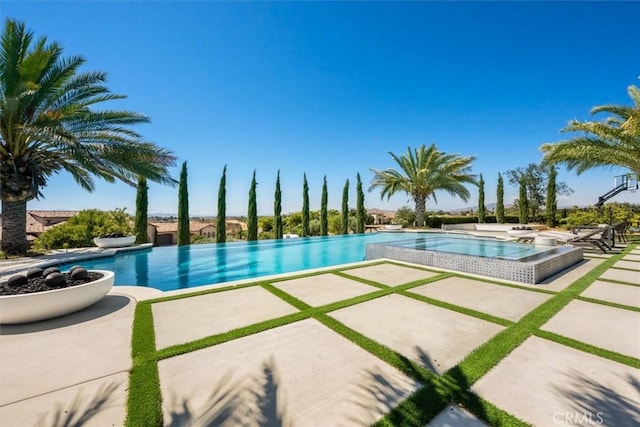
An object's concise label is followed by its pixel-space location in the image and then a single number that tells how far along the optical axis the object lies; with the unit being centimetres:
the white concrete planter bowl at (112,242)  1136
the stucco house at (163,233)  2922
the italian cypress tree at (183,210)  1695
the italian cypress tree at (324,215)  2308
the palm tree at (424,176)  2103
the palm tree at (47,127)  725
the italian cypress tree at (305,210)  2264
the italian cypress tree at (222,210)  1834
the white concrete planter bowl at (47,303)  344
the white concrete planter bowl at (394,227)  2353
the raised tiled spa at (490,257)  612
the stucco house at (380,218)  4386
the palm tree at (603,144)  895
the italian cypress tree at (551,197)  2302
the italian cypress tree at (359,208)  2427
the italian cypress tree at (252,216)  1958
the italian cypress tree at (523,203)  2525
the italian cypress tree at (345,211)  2411
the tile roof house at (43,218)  2617
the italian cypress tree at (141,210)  1517
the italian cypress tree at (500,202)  2597
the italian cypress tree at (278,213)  2097
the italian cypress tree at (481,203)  2597
